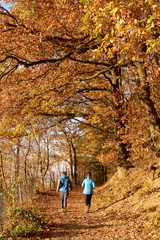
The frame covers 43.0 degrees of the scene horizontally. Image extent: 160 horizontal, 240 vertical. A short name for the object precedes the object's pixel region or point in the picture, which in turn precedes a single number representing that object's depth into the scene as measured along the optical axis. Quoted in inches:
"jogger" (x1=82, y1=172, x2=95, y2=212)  388.8
